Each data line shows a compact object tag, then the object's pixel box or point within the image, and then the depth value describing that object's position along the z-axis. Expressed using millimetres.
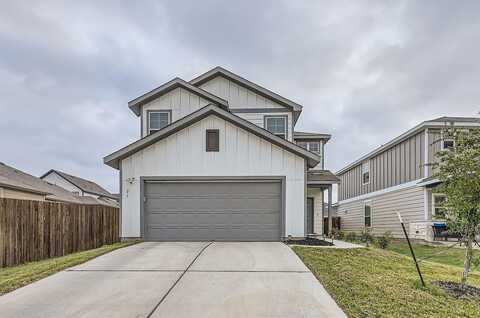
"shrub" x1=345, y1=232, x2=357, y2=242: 16086
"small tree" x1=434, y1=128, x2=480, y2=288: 6078
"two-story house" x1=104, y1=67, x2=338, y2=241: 11406
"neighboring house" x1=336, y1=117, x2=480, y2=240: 16234
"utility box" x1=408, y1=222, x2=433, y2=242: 15827
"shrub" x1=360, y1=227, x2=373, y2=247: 14583
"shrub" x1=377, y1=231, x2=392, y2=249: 13805
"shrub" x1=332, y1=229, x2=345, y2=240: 16877
